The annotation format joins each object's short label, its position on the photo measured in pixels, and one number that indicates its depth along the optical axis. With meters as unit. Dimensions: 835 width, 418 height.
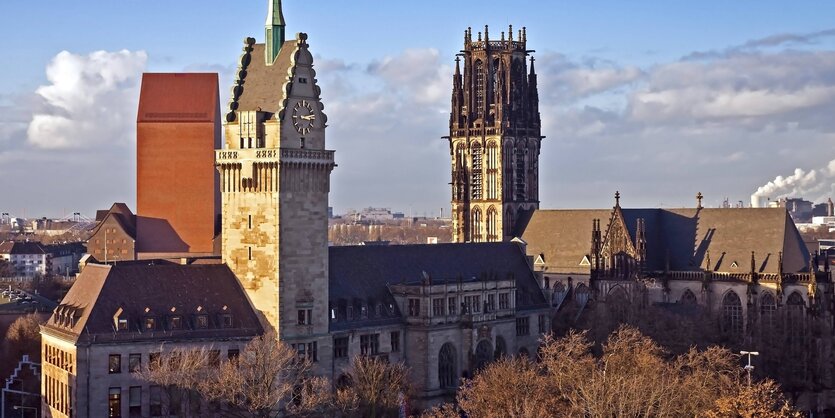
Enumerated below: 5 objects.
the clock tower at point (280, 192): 107.44
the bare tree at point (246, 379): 96.69
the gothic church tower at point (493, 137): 176.12
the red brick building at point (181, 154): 155.62
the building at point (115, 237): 169.50
